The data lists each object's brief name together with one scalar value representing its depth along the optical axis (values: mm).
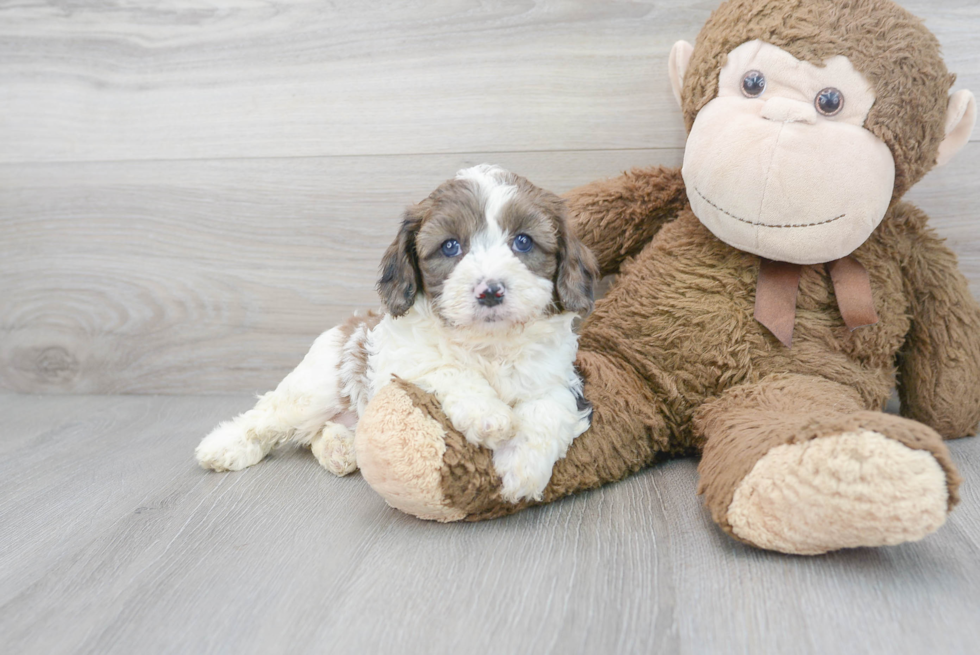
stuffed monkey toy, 550
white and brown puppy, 609
